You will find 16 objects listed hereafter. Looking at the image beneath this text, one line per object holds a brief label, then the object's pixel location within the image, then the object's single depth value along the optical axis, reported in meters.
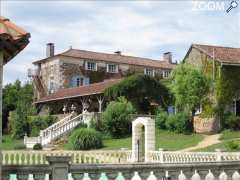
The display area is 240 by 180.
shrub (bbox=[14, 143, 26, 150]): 35.73
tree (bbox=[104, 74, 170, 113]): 46.34
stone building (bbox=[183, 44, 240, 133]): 40.41
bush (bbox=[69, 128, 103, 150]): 32.81
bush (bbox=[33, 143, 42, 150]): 34.97
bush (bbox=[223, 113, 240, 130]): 37.91
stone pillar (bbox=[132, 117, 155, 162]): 26.21
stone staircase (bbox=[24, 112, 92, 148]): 40.88
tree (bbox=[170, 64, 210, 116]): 39.72
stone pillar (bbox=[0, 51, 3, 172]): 6.90
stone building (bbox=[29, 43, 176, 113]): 61.09
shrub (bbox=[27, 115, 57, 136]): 48.00
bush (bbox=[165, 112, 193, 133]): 38.94
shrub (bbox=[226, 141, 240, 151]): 27.23
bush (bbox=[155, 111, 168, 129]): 40.72
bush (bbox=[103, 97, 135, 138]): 39.88
